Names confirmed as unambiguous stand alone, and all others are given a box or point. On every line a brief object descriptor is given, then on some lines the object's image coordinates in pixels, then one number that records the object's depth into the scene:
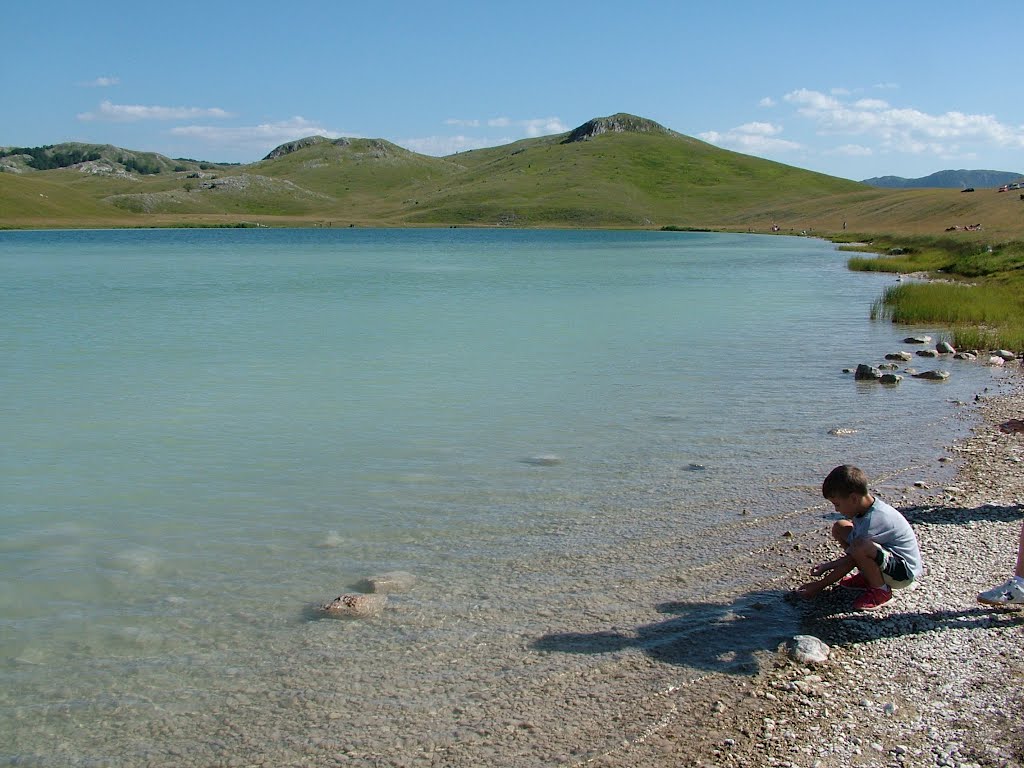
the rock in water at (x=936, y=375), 18.22
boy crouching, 7.02
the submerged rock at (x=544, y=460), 12.25
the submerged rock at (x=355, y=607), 7.46
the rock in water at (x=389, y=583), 7.99
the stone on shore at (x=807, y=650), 6.40
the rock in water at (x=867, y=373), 18.44
